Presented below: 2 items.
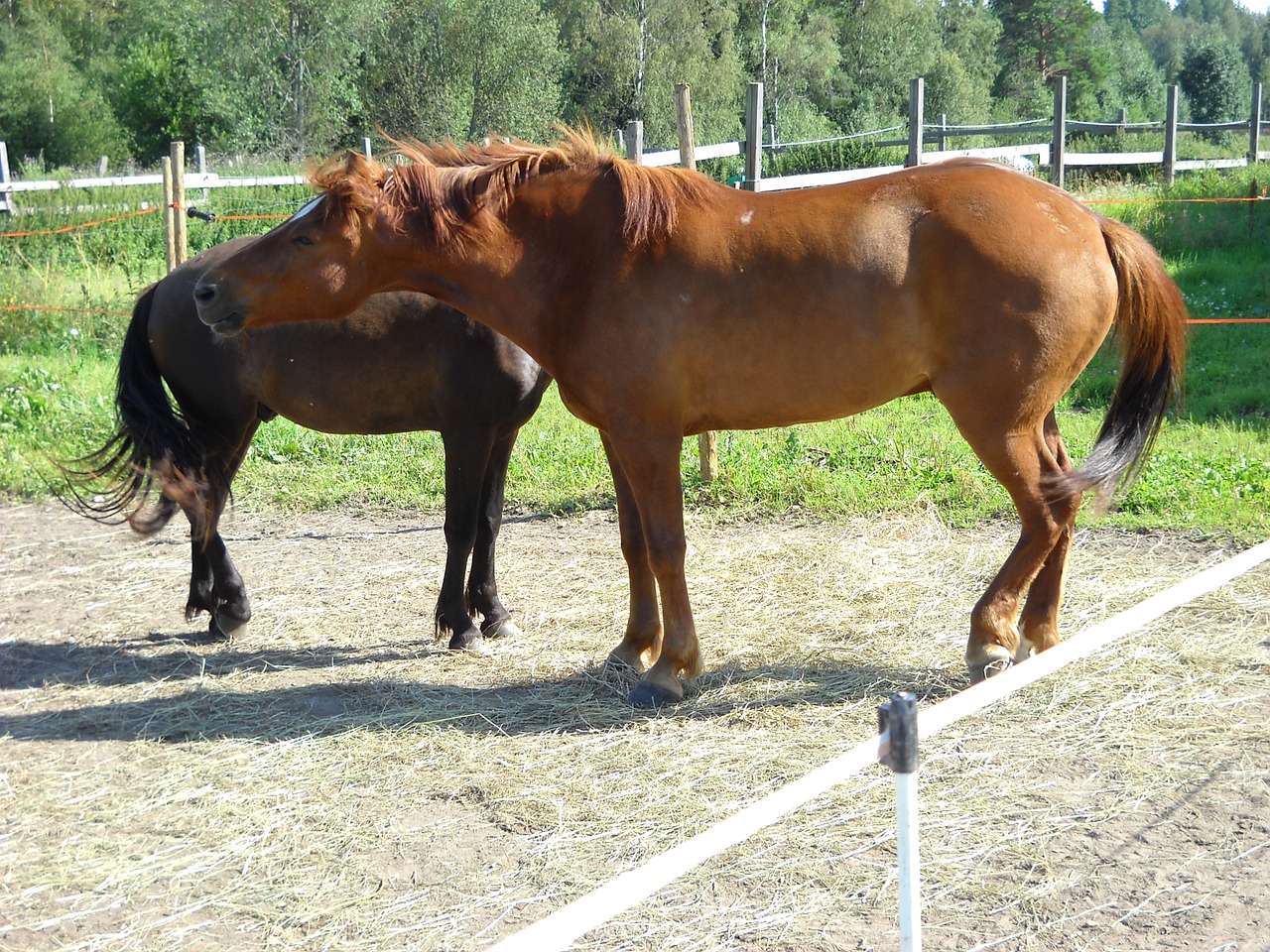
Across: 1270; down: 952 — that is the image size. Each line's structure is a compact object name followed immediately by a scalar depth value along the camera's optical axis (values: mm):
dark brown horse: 4875
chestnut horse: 4039
